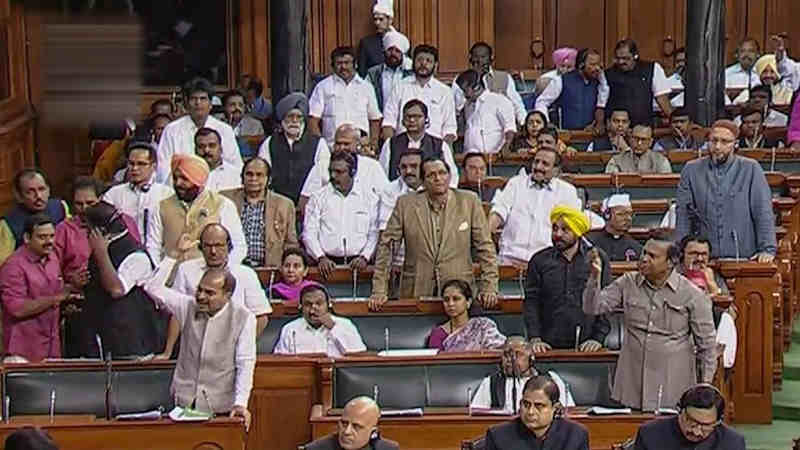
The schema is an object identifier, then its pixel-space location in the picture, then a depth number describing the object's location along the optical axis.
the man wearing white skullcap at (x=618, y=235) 8.73
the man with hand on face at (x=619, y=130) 11.97
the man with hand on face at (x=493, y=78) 12.39
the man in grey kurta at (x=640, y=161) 11.12
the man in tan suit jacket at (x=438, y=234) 8.19
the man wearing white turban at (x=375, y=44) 12.30
